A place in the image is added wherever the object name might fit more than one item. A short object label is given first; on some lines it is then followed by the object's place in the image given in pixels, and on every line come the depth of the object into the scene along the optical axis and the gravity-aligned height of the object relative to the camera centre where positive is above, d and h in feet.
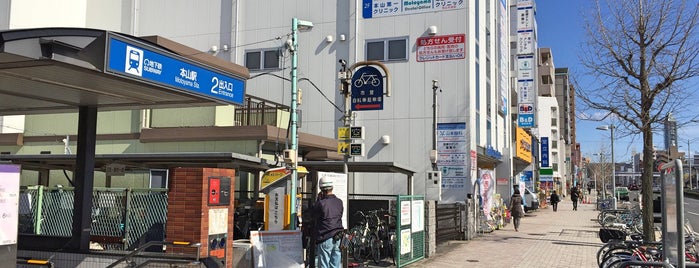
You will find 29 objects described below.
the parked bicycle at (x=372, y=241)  42.93 -3.90
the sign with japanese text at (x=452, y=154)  76.07 +4.56
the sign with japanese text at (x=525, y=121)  114.83 +13.50
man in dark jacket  29.19 -1.99
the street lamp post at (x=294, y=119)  36.29 +4.69
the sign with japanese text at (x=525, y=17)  121.19 +35.80
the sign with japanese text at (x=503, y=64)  103.76 +23.37
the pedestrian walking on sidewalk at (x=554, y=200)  130.62 -2.15
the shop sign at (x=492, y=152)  86.07 +5.67
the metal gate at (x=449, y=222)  54.80 -3.22
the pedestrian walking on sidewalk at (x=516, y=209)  72.74 -2.37
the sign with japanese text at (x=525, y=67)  120.26 +25.16
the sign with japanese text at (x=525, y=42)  119.55 +29.97
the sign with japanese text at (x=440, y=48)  77.10 +18.67
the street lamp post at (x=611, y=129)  111.89 +11.76
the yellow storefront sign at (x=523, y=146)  112.68 +8.91
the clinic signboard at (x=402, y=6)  77.71 +24.43
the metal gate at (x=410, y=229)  38.14 -2.82
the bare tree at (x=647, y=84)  48.42 +8.96
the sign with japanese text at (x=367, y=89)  49.70 +8.78
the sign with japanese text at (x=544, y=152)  184.92 +12.22
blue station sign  21.98 +4.81
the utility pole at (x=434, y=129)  60.39 +6.37
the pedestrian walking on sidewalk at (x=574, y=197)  132.98 -1.46
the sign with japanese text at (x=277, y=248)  29.91 -3.22
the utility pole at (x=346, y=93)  38.52 +6.22
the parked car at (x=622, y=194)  172.45 -0.88
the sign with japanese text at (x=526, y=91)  116.16 +19.51
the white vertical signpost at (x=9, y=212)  18.28 -0.91
